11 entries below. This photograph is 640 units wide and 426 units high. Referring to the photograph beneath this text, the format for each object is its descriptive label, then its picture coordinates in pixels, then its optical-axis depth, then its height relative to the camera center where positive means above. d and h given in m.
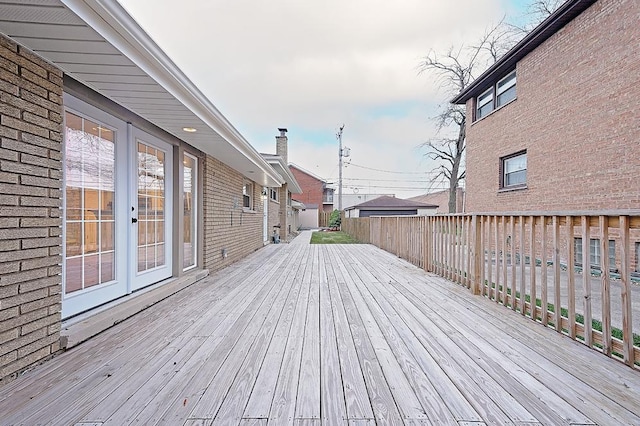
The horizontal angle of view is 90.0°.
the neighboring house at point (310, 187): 33.59 +3.24
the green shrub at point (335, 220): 25.33 -0.23
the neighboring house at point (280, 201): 12.80 +0.73
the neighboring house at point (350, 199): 40.69 +2.30
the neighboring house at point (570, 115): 5.57 +2.19
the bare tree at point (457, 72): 13.52 +7.38
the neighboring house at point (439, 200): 33.06 +1.91
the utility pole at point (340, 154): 23.81 +4.92
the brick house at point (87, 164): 1.96 +0.49
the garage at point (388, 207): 23.80 +0.74
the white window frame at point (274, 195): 13.30 +1.00
